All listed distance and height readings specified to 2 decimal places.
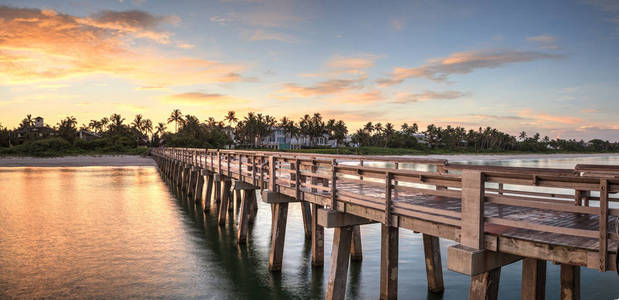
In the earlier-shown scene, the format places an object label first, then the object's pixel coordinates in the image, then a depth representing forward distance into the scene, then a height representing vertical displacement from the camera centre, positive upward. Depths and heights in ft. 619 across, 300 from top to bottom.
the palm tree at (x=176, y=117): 428.56 +27.60
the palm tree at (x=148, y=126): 433.48 +17.32
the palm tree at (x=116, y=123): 358.68 +17.65
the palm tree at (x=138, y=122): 425.69 +21.26
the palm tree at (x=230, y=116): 437.99 +30.16
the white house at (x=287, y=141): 414.82 +3.57
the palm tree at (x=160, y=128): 442.01 +15.96
